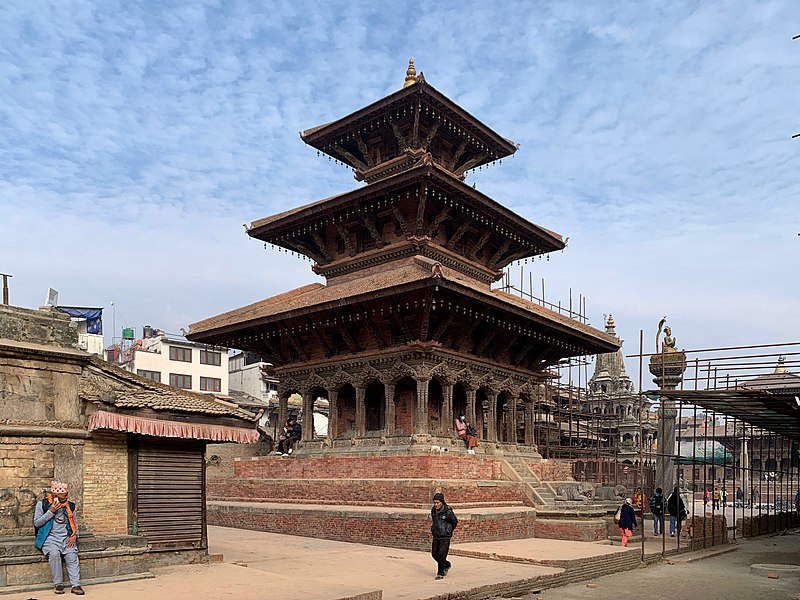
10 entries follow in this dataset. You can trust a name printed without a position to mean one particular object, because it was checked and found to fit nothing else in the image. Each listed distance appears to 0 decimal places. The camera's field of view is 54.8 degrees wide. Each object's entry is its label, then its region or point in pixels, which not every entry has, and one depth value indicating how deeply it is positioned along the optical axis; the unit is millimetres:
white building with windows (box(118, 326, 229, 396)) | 57550
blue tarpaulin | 59984
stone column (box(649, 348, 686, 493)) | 26731
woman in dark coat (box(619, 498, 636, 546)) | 17953
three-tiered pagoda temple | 22250
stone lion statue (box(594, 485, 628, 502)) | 22266
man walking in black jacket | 13312
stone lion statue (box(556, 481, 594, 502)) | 20836
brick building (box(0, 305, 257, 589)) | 11414
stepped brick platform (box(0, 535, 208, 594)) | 10789
